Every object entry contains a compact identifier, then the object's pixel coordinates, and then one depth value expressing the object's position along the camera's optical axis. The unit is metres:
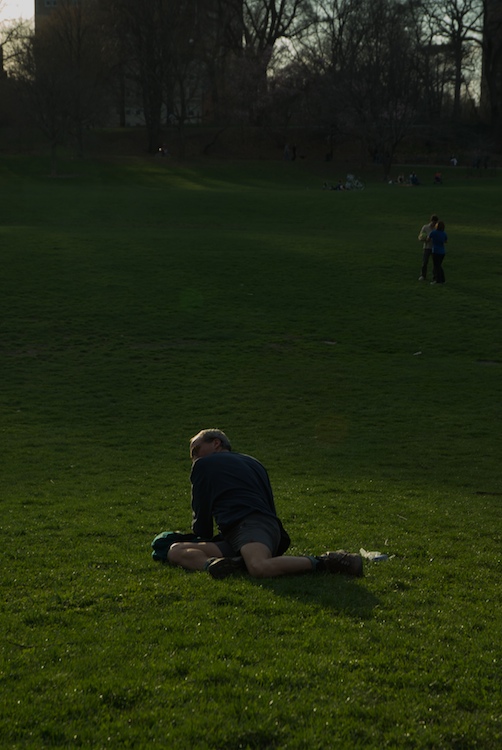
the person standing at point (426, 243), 31.19
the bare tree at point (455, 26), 97.75
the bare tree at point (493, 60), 94.19
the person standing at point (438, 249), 30.92
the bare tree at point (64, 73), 70.69
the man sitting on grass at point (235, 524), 7.32
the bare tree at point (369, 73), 79.56
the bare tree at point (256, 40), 94.56
